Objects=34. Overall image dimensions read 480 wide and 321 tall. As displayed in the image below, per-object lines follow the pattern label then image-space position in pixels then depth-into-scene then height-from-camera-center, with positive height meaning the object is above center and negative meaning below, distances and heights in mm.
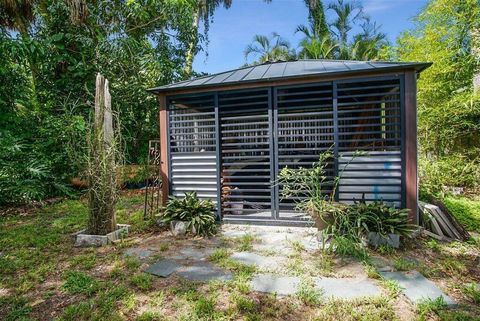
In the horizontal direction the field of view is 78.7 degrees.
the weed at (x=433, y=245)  3383 -1064
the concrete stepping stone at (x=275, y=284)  2440 -1104
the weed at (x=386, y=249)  3201 -1033
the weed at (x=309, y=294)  2252 -1097
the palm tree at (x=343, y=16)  15945 +7713
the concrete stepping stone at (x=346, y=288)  2340 -1100
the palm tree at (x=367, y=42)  14398 +5871
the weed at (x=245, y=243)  3461 -1057
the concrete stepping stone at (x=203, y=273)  2695 -1099
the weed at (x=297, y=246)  3366 -1054
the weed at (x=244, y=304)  2164 -1105
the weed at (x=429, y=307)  2078 -1101
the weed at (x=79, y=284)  2495 -1102
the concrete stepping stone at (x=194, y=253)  3219 -1086
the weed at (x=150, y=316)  2076 -1129
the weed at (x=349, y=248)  3093 -975
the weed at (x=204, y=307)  2107 -1110
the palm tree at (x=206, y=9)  13678 +7213
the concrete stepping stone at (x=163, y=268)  2818 -1097
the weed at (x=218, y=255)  3118 -1069
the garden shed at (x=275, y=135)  3707 +332
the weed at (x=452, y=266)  2789 -1093
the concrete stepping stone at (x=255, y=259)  3000 -1088
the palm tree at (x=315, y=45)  14062 +5478
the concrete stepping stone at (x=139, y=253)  3285 -1083
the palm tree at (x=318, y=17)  15250 +7323
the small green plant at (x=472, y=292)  2264 -1102
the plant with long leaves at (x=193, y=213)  3998 -775
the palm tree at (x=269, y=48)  15555 +5943
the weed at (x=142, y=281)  2529 -1095
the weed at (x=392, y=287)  2342 -1086
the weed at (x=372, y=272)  2621 -1061
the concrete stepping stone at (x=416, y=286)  2277 -1096
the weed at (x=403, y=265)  2812 -1068
